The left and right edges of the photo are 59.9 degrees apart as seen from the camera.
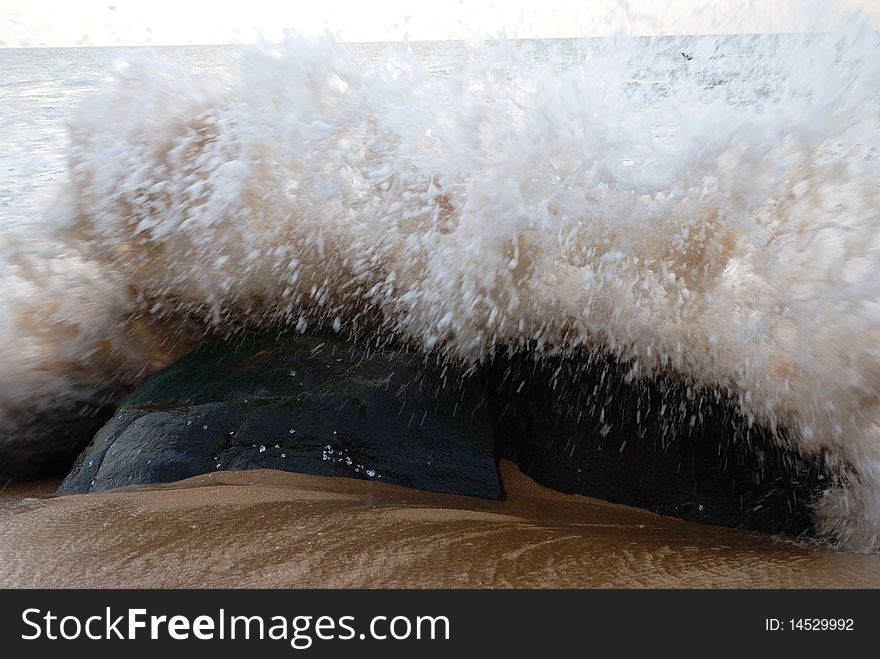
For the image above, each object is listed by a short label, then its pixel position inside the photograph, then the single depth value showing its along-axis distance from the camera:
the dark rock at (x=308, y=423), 1.72
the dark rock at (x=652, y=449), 1.68
